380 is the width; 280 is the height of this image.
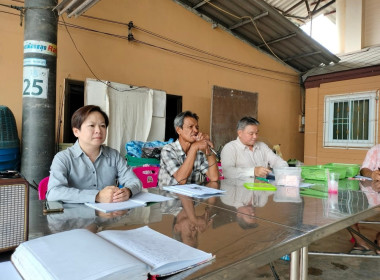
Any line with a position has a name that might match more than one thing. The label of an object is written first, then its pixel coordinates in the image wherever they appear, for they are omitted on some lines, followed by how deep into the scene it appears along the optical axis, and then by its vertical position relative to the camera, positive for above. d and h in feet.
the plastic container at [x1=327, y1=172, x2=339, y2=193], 6.22 -0.89
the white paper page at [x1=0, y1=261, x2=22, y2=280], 2.20 -1.12
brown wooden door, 17.35 +2.00
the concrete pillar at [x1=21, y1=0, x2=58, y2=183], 9.35 +1.69
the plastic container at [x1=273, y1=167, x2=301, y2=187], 6.91 -0.81
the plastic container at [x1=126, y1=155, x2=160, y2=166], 12.73 -1.01
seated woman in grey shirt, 5.20 -0.53
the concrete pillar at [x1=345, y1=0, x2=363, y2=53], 19.60 +8.61
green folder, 6.38 -1.03
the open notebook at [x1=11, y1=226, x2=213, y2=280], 2.02 -0.97
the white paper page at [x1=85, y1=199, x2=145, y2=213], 4.20 -1.07
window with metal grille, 18.60 +1.80
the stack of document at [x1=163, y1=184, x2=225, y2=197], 5.49 -1.04
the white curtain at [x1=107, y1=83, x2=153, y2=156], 13.84 +1.30
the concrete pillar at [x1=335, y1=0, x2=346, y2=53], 20.66 +9.32
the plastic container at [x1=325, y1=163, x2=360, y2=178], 8.84 -0.76
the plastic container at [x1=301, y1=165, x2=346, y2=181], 8.08 -0.83
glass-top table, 2.78 -1.10
